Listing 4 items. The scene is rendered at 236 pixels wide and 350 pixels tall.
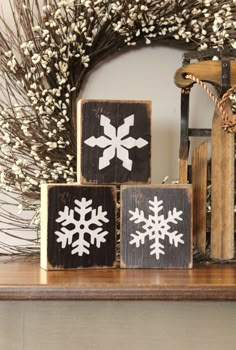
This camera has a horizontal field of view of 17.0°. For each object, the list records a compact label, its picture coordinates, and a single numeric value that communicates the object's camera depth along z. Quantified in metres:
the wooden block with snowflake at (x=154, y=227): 0.95
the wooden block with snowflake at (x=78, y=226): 0.94
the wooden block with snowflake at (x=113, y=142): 0.95
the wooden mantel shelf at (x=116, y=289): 0.86
